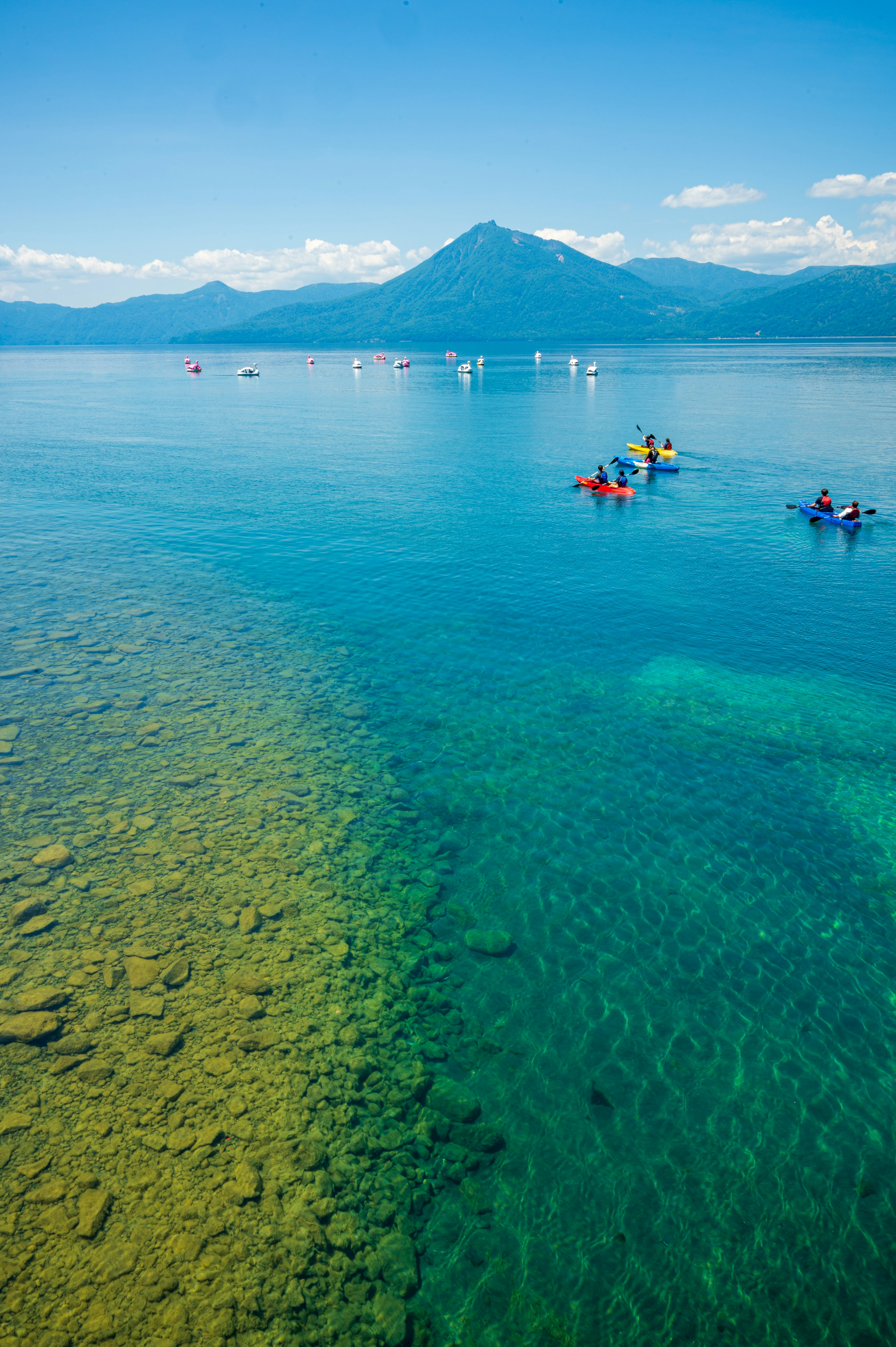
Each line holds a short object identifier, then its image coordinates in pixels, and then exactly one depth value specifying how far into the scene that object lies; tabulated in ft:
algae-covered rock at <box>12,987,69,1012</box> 48.24
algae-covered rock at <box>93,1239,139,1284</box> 34.14
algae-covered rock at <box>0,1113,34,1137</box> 40.40
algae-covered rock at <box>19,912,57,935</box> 54.85
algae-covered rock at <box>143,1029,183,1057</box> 45.42
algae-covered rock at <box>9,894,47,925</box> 55.93
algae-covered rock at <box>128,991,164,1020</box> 48.26
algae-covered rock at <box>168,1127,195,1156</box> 39.70
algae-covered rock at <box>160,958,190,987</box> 50.62
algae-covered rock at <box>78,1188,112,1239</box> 35.70
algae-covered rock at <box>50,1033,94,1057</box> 45.29
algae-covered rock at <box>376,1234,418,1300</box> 34.65
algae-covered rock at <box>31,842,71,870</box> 61.77
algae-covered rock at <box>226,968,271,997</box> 50.26
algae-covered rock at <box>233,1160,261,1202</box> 37.78
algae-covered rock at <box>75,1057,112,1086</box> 43.57
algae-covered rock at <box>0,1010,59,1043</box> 46.01
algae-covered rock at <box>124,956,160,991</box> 50.62
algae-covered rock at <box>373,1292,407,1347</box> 32.81
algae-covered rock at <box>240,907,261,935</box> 55.72
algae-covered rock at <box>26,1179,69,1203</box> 36.91
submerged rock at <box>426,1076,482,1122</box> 42.42
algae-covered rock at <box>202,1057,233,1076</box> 44.16
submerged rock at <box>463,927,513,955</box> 54.44
